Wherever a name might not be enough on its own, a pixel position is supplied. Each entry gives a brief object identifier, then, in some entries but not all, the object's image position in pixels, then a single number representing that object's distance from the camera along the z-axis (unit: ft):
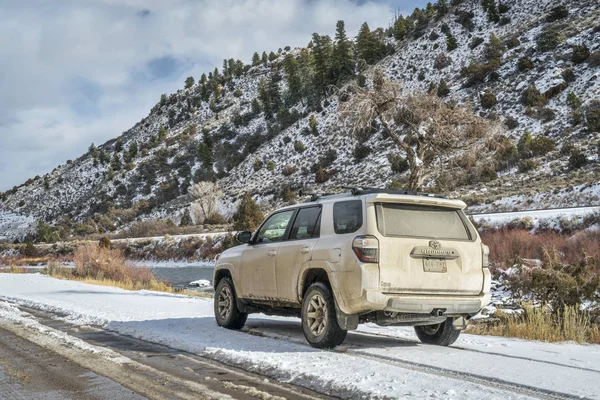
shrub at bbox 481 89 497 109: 179.64
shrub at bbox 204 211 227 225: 207.62
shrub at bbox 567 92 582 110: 155.33
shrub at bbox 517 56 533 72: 189.26
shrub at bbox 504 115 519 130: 163.90
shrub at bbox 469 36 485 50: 231.71
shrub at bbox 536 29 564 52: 193.06
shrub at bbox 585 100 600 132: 140.87
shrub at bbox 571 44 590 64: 175.22
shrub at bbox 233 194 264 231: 115.85
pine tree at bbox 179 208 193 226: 226.17
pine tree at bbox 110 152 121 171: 371.94
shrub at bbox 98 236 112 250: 138.68
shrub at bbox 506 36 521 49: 209.56
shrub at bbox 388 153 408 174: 168.45
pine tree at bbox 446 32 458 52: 239.19
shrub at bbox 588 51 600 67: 168.76
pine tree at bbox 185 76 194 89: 474.90
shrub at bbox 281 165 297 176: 232.14
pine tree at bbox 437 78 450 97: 202.28
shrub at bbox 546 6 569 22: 210.79
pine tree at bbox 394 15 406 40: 289.74
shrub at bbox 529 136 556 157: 142.41
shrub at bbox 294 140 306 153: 245.65
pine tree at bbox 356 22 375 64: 287.28
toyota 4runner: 21.65
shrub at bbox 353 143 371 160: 204.03
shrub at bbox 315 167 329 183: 202.18
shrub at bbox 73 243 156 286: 83.76
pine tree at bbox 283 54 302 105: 302.45
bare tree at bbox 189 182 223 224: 223.10
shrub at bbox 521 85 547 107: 168.96
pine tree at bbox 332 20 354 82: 288.53
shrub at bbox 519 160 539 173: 134.62
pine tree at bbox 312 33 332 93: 292.40
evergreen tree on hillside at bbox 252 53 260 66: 463.25
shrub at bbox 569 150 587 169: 123.59
